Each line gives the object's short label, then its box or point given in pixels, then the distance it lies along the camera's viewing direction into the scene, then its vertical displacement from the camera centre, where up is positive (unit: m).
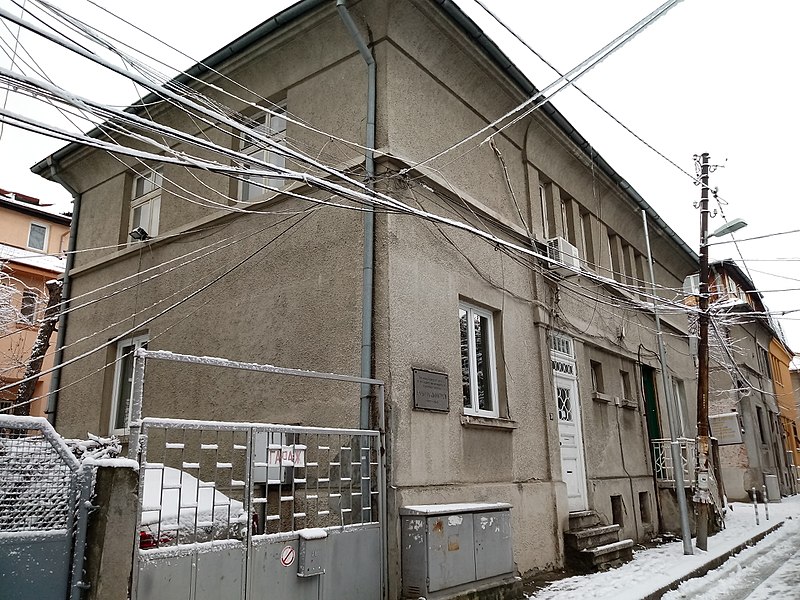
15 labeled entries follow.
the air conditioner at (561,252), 11.01 +3.67
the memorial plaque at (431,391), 7.22 +0.88
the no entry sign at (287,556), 5.52 -0.71
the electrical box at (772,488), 26.33 -1.04
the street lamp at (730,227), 11.91 +4.35
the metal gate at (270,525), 4.75 -0.46
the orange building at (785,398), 38.38 +4.07
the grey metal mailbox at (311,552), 5.65 -0.71
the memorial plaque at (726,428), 23.34 +1.29
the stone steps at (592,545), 9.26 -1.19
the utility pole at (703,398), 11.26 +1.23
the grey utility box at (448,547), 6.30 -0.79
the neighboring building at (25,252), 20.86 +8.81
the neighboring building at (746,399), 25.31 +2.75
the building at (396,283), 7.51 +2.58
